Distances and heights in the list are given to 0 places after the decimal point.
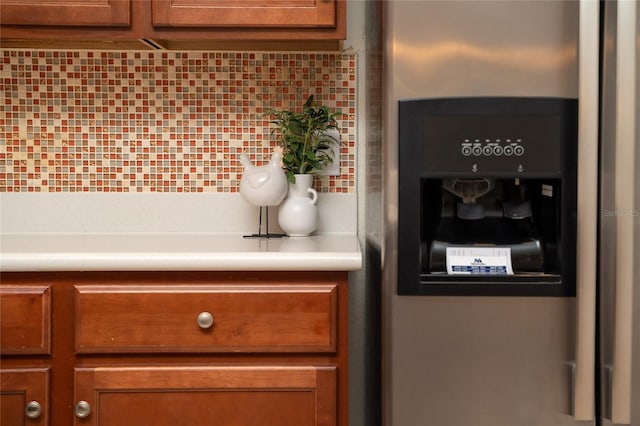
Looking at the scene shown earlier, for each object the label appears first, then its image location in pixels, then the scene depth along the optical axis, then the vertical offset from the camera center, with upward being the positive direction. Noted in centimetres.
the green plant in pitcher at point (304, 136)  184 +19
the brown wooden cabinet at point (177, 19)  160 +43
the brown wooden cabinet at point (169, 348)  143 -30
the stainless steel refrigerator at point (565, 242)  129 -9
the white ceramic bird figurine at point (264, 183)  177 +6
